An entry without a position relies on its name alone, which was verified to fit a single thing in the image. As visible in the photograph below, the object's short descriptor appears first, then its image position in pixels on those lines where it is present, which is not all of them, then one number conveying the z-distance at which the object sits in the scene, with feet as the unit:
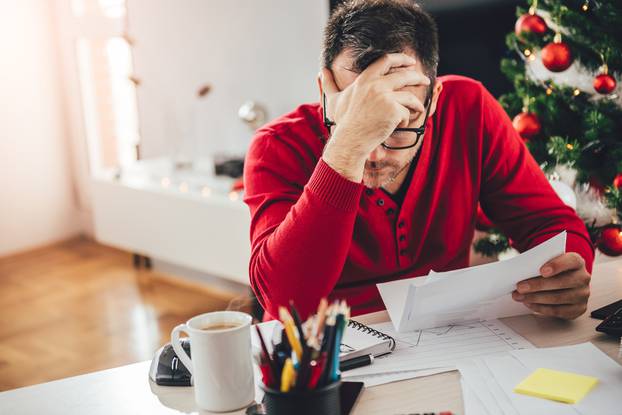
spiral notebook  3.38
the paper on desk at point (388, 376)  3.17
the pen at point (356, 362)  3.29
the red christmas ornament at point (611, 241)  5.33
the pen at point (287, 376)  2.59
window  12.46
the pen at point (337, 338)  2.64
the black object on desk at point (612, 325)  3.53
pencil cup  2.60
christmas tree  5.34
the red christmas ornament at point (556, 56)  5.40
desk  2.99
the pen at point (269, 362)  2.67
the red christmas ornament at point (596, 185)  5.63
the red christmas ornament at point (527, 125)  5.81
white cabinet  9.50
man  3.71
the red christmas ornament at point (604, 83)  5.22
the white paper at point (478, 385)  2.90
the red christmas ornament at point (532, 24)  5.69
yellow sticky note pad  2.95
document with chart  3.31
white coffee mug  2.87
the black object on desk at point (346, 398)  2.87
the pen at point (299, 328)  2.62
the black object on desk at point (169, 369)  3.22
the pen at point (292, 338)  2.63
